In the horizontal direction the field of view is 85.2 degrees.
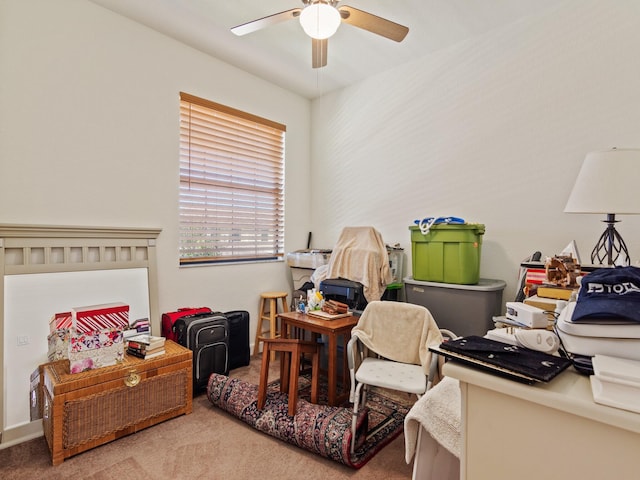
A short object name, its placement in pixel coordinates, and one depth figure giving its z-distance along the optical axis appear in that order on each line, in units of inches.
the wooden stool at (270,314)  138.7
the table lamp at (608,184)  65.8
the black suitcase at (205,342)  106.5
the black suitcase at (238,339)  124.6
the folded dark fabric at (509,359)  26.1
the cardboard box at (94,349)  81.1
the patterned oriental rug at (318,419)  75.4
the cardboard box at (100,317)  82.4
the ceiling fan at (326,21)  78.1
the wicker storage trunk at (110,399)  75.7
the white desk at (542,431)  22.7
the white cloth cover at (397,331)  84.7
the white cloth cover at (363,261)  113.3
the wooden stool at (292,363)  85.7
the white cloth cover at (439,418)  40.5
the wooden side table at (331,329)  92.8
